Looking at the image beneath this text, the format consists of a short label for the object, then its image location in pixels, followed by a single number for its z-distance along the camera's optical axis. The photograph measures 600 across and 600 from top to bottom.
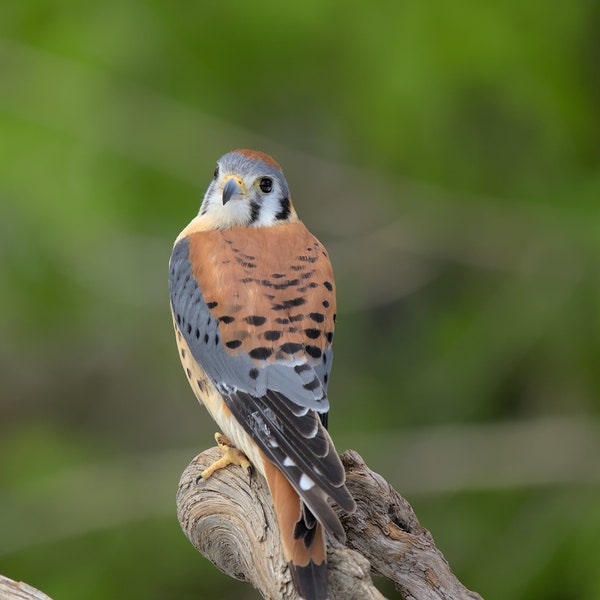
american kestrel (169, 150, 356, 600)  6.55
